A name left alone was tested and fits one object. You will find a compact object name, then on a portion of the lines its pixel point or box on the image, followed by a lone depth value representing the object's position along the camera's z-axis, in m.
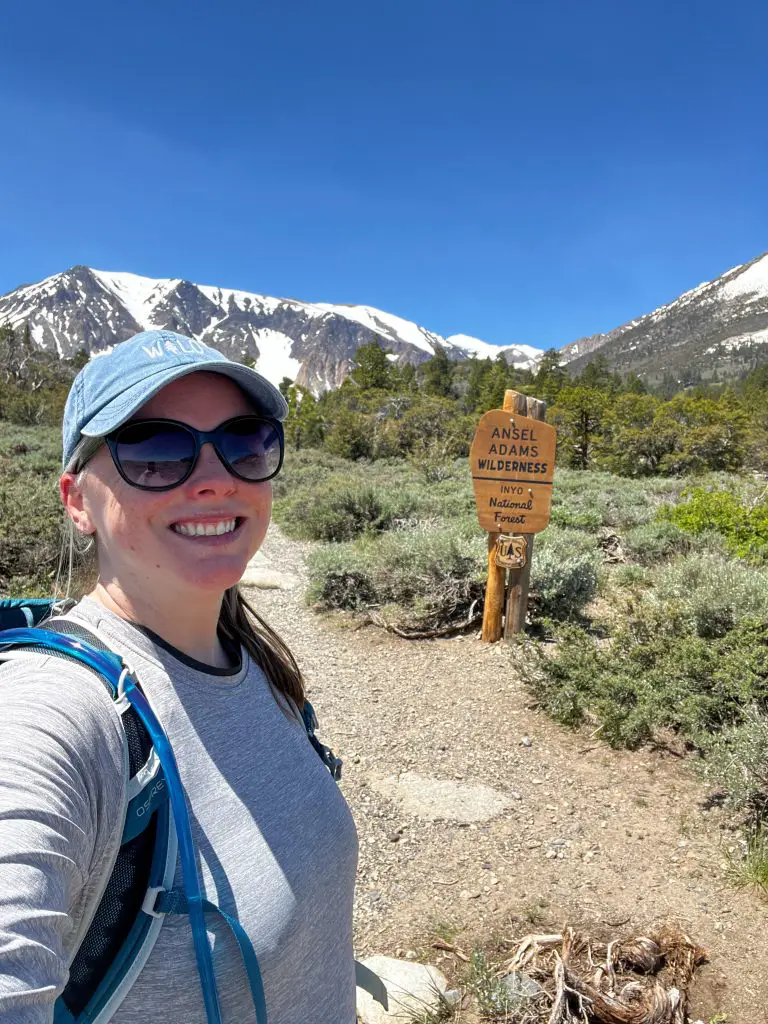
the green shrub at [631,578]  6.53
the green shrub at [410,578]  5.90
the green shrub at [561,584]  5.82
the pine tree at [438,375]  41.53
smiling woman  0.71
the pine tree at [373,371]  36.81
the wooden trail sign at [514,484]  5.22
